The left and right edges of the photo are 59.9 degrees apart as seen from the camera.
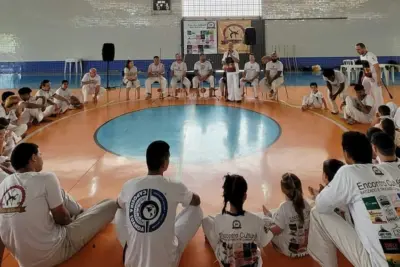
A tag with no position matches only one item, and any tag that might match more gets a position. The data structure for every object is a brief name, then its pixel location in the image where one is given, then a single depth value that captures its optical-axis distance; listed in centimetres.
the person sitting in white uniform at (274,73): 992
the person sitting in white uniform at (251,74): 1020
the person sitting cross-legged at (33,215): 249
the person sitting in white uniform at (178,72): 1077
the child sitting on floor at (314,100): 849
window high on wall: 1664
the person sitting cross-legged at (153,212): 235
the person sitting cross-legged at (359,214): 209
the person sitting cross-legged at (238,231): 243
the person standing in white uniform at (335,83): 773
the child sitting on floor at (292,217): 275
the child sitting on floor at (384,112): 515
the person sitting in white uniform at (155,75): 1071
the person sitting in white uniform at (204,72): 1075
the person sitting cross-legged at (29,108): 699
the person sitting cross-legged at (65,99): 844
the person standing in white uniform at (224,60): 1007
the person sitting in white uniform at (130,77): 1038
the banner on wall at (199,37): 1648
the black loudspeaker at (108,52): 998
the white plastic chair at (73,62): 1676
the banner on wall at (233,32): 1645
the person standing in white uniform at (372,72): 706
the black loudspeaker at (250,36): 1070
